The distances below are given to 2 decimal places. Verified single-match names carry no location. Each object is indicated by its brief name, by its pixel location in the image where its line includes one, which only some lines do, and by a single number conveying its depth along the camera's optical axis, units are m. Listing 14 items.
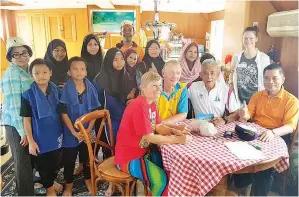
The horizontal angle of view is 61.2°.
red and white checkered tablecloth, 1.07
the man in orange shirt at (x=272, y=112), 1.48
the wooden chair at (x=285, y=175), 1.52
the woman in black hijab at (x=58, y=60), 1.63
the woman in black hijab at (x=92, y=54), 1.75
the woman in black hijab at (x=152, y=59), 1.90
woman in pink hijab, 1.88
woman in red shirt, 1.28
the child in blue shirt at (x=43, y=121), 1.44
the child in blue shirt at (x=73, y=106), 1.57
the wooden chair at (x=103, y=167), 1.37
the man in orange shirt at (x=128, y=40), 1.93
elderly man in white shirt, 1.59
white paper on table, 1.12
